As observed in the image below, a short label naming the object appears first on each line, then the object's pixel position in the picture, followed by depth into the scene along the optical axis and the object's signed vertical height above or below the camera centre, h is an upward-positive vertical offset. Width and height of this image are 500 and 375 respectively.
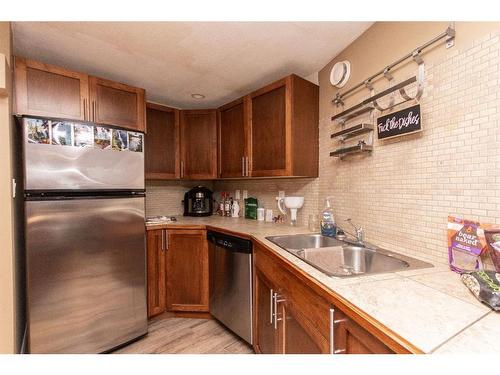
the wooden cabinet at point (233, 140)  2.19 +0.44
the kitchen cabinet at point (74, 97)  1.43 +0.61
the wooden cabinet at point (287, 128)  1.74 +0.44
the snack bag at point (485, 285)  0.63 -0.30
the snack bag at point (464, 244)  0.87 -0.23
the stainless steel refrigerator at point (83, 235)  1.41 -0.33
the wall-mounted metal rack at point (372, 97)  1.09 +0.46
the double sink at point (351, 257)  1.15 -0.40
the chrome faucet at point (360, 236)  1.41 -0.32
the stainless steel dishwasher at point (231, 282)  1.71 -0.77
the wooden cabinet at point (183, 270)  2.16 -0.78
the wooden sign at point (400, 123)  1.09 +0.30
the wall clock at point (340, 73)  1.57 +0.76
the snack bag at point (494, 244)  0.77 -0.21
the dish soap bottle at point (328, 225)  1.61 -0.28
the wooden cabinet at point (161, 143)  2.36 +0.44
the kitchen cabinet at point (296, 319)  0.72 -0.54
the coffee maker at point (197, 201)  2.69 -0.19
